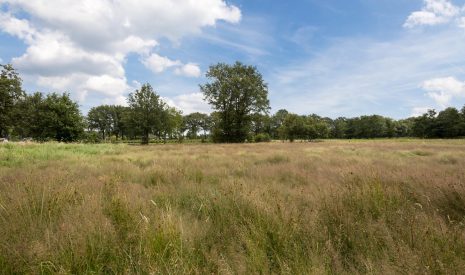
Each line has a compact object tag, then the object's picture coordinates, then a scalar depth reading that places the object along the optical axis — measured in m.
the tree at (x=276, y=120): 106.61
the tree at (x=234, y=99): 43.19
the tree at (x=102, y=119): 102.94
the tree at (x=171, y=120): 52.39
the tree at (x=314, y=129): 66.89
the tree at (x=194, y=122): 116.44
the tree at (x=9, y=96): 40.09
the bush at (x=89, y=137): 40.28
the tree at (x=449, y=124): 71.71
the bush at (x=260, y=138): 66.44
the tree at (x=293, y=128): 65.06
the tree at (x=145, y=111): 50.16
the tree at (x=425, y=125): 77.44
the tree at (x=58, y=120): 37.34
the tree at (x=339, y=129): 111.81
